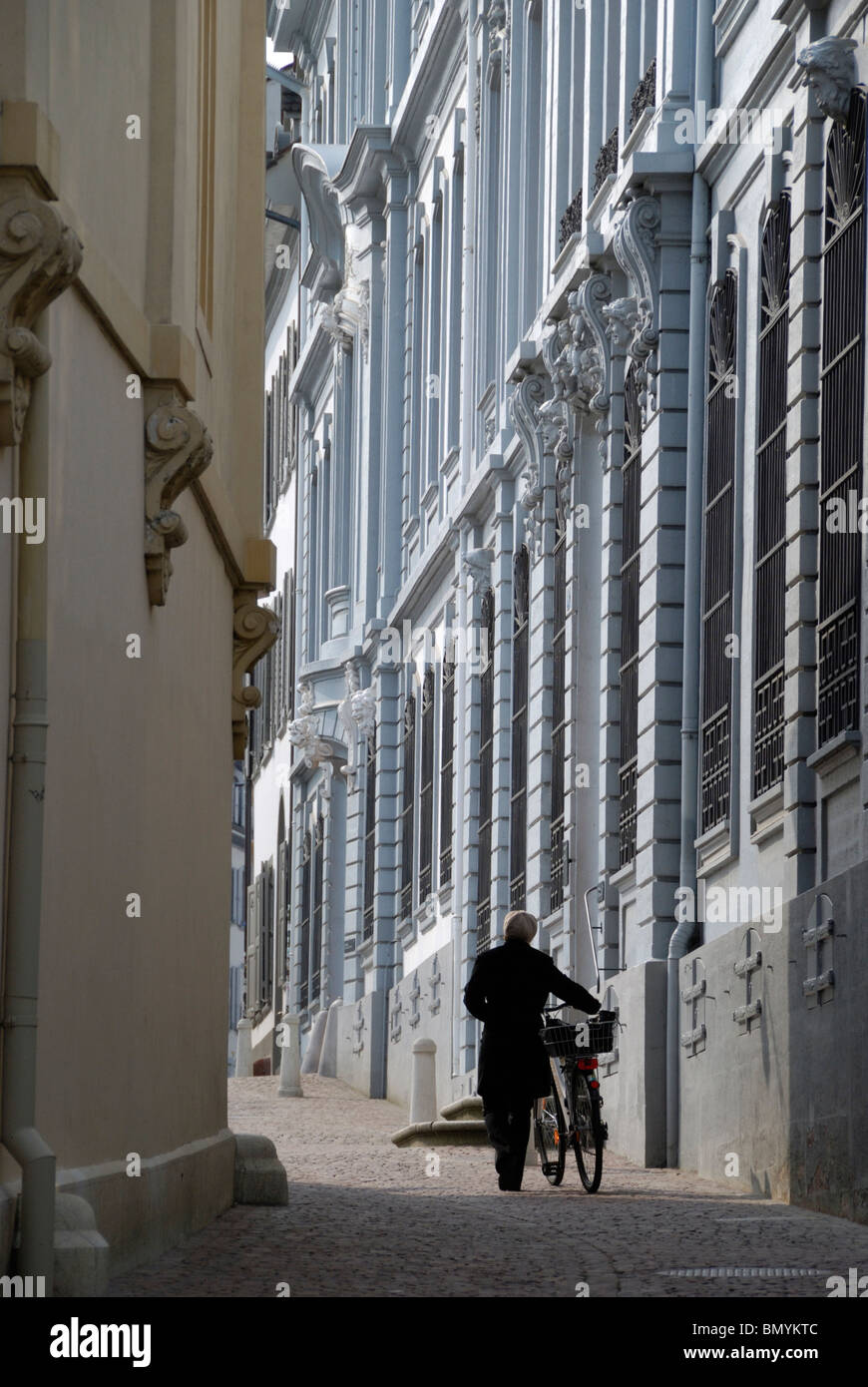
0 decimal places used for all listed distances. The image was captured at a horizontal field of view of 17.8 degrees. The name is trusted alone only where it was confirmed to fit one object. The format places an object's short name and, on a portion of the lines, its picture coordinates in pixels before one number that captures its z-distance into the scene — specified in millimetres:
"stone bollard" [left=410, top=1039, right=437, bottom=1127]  24328
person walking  16594
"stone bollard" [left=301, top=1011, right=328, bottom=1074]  44062
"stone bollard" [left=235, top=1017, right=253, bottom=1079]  46969
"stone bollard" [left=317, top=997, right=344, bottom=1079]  42500
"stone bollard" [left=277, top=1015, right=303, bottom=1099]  34531
